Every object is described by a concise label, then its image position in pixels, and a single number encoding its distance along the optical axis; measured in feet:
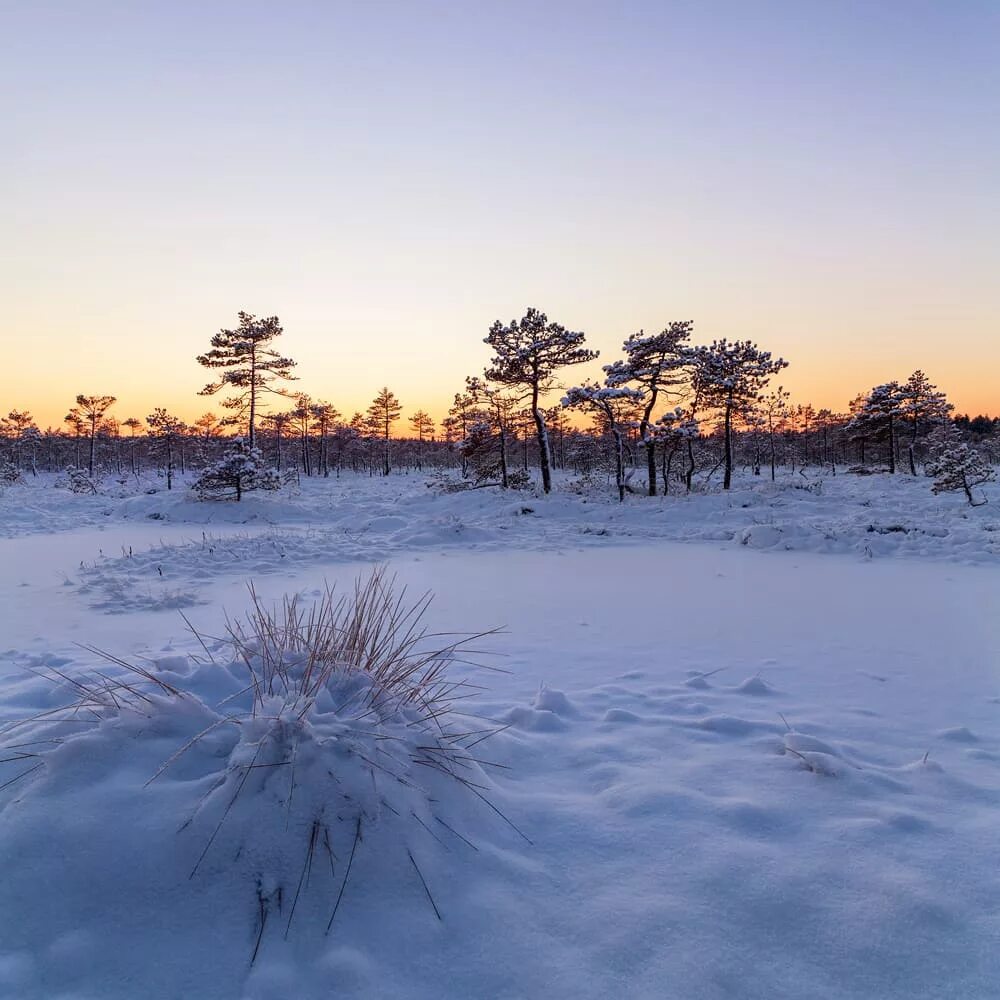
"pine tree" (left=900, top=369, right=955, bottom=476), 106.93
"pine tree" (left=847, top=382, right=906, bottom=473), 109.91
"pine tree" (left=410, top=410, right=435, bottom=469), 256.11
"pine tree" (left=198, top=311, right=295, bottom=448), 82.69
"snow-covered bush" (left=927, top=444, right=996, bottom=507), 51.29
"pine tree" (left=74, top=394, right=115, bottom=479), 135.44
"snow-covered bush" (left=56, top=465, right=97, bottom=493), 91.40
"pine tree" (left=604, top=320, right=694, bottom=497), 71.51
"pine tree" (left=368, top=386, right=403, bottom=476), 190.90
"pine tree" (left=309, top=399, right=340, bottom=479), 180.55
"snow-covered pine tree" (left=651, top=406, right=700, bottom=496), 75.77
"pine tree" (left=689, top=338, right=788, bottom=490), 75.72
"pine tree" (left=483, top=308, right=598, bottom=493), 69.00
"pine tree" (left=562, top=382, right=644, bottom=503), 68.69
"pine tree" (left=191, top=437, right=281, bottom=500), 57.00
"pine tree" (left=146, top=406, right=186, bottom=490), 119.75
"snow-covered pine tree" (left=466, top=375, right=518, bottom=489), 78.28
